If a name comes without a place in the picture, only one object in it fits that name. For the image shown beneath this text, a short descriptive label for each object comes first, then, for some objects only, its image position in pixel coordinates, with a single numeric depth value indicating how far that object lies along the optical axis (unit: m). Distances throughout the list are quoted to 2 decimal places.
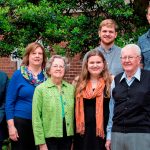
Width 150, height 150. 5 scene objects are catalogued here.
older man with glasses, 5.51
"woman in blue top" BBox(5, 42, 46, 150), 6.40
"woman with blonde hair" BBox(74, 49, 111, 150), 6.07
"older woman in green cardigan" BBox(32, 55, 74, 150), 6.09
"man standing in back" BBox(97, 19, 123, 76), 6.56
